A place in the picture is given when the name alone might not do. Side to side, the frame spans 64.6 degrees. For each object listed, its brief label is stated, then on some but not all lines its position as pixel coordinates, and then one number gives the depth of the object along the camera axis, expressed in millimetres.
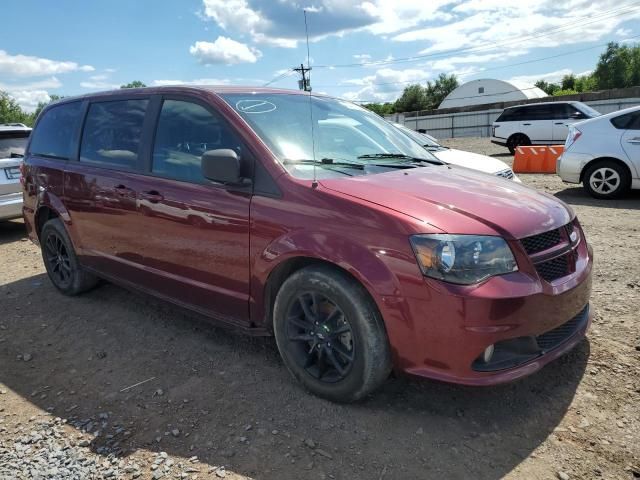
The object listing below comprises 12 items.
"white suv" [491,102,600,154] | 16281
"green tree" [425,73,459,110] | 83994
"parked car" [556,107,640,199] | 8133
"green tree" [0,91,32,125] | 55812
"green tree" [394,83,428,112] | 78250
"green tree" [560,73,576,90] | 78844
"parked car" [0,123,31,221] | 7310
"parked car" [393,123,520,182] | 6887
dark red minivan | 2475
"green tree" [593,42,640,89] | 72125
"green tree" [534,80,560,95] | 74788
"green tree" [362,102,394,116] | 70462
